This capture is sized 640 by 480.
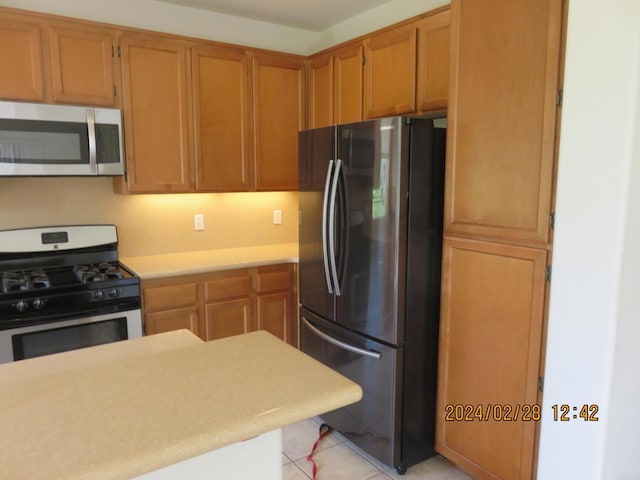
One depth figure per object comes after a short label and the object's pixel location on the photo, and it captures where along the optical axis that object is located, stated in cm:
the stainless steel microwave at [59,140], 241
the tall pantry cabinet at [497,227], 174
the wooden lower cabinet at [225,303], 273
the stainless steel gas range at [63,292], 229
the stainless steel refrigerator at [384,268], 212
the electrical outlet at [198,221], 334
